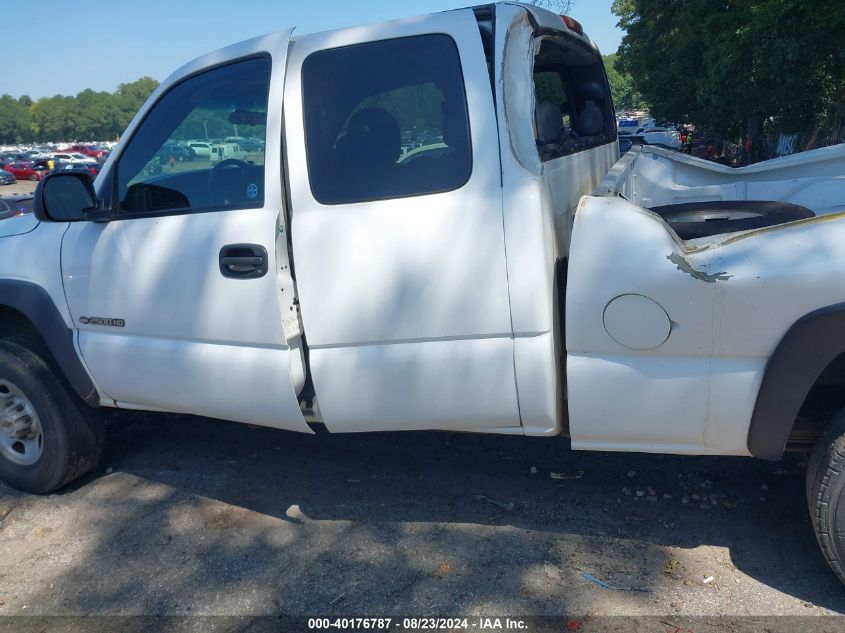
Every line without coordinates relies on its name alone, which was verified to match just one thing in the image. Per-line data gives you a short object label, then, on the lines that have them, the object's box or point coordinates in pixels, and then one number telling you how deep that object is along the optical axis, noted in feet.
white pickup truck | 8.50
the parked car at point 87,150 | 236.22
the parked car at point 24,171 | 156.76
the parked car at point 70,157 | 186.70
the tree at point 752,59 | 38.11
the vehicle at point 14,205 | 22.70
